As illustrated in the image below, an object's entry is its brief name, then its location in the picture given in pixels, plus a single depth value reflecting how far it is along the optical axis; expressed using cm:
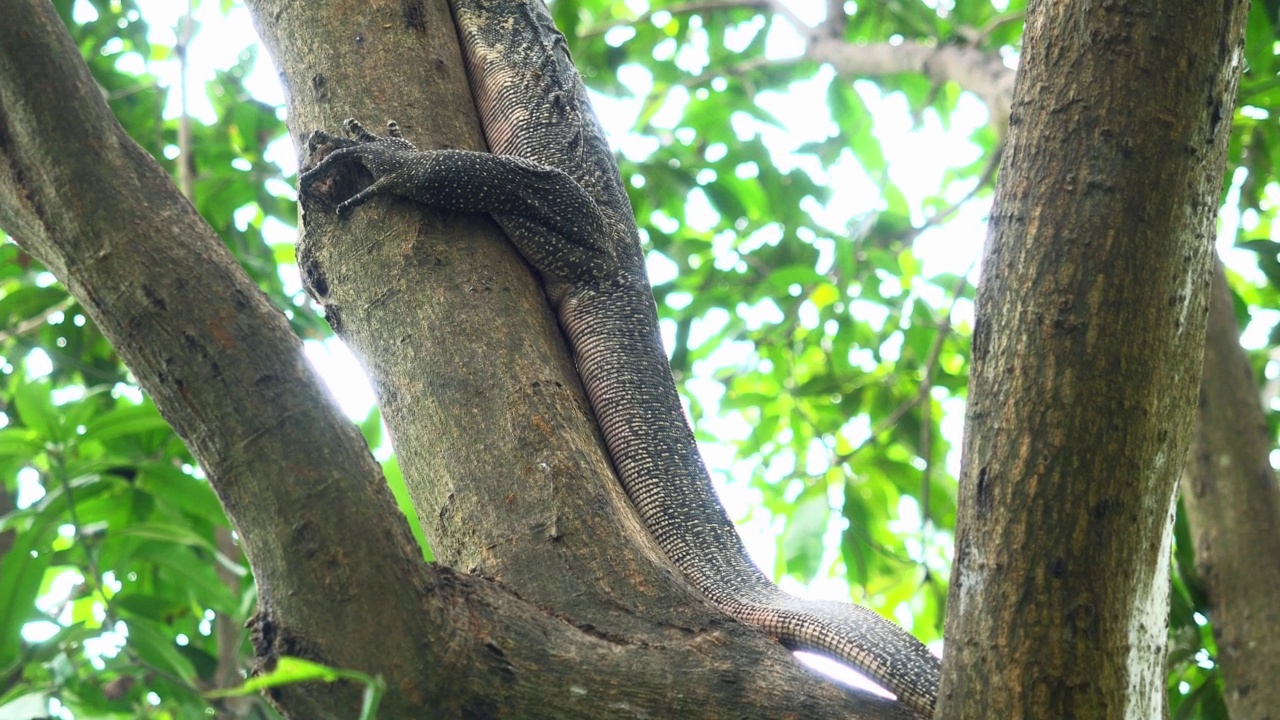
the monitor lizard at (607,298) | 287
